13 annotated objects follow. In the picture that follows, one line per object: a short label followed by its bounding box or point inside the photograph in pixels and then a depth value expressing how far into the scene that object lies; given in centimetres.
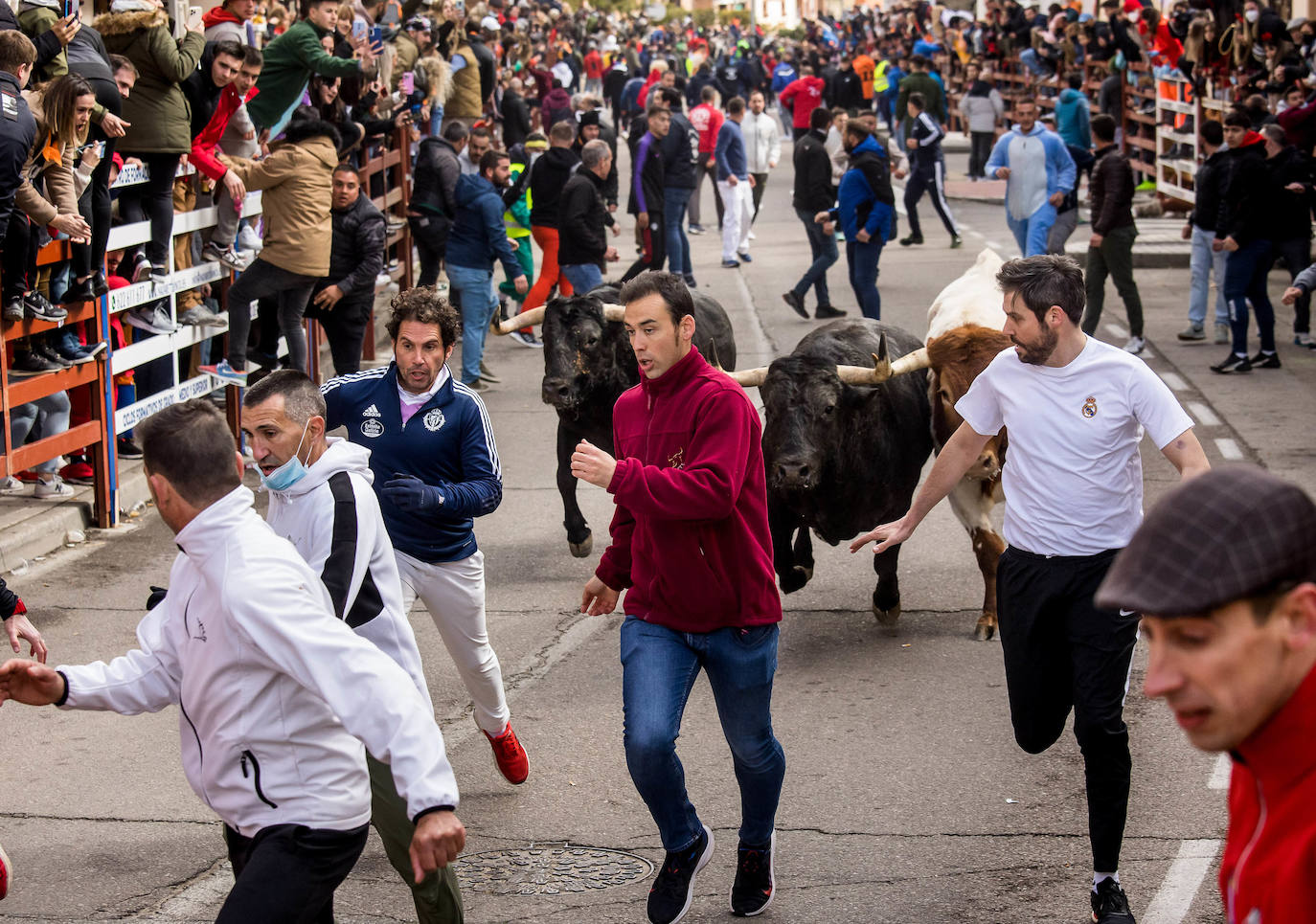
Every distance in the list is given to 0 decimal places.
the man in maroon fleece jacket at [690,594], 969
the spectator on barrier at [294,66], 2500
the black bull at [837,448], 1516
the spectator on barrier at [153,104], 2128
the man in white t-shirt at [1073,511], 984
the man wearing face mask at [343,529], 891
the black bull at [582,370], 1886
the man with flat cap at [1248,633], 428
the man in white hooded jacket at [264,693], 704
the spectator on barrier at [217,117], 2225
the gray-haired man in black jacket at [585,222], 2942
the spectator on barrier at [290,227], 2284
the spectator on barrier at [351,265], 2395
